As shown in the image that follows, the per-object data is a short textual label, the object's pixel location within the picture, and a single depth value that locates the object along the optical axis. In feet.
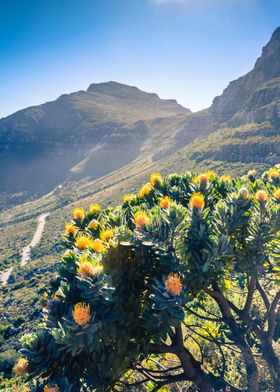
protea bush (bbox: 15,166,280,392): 9.70
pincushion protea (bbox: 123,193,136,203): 18.67
